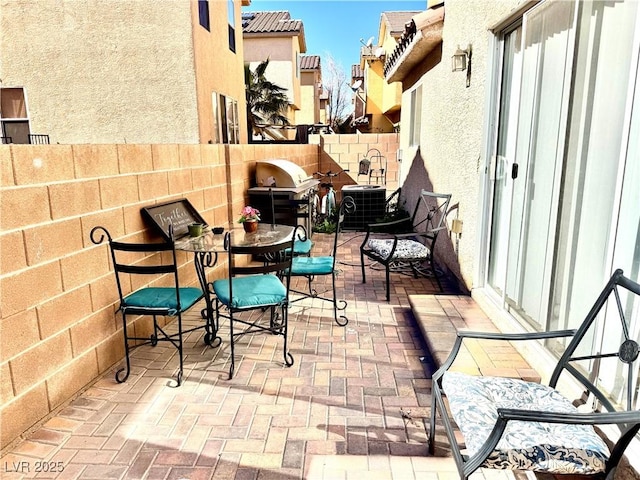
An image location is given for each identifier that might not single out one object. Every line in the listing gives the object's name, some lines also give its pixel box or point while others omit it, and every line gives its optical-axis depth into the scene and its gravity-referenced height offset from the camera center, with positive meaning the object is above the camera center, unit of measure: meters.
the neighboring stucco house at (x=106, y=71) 8.70 +1.77
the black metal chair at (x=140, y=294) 2.76 -0.95
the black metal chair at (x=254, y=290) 2.91 -0.95
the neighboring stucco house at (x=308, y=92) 23.89 +3.51
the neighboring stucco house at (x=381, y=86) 13.12 +2.59
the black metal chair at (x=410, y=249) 4.58 -1.03
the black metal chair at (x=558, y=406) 1.43 -1.02
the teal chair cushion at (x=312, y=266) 3.74 -0.96
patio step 2.71 -1.33
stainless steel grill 5.71 -0.43
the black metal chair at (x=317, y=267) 3.74 -0.97
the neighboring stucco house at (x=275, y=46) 18.36 +4.66
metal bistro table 3.19 -0.66
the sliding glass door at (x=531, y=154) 2.65 +0.00
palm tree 17.31 +2.26
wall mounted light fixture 4.22 +0.92
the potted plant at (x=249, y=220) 3.79 -0.56
